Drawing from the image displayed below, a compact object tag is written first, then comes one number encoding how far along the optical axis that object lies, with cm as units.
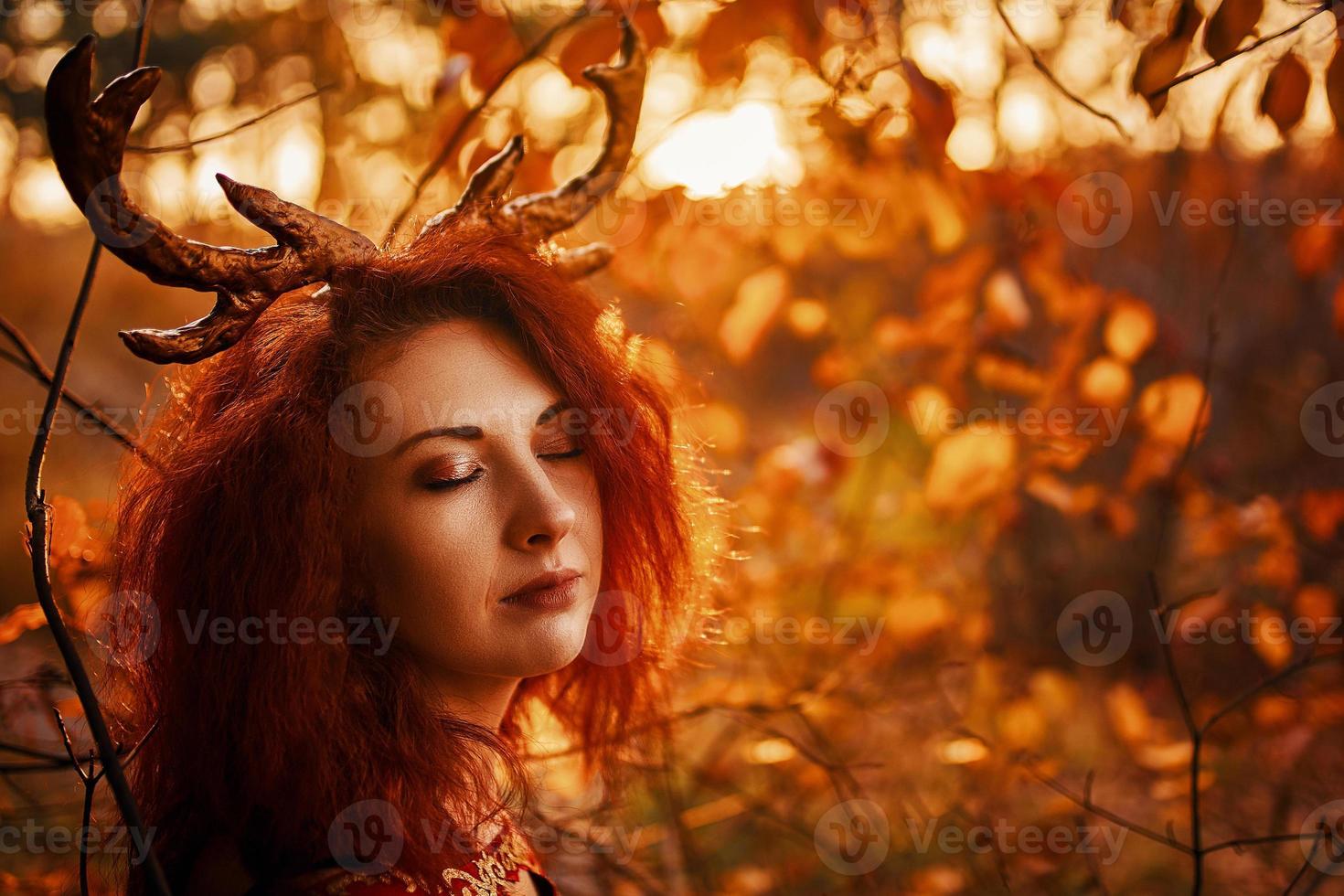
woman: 97
